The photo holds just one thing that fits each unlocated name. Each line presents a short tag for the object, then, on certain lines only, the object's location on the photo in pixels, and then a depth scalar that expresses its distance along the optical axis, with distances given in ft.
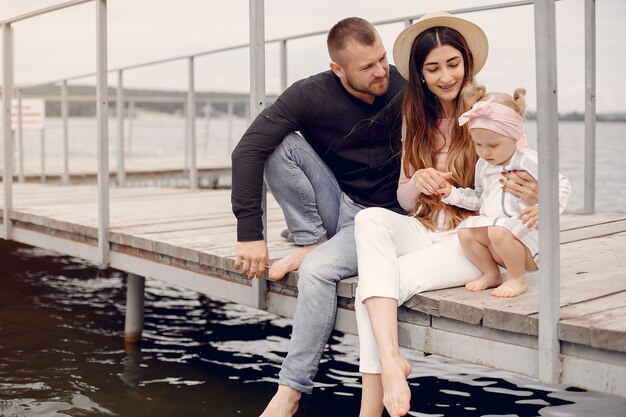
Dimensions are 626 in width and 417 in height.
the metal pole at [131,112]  33.50
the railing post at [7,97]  14.58
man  8.52
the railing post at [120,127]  22.93
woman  7.44
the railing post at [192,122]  20.18
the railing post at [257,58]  9.04
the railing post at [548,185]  6.03
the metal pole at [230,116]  33.83
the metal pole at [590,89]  13.53
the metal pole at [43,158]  28.73
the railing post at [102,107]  12.14
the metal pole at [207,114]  33.65
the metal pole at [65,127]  25.17
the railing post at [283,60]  17.94
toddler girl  7.29
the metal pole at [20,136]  27.50
